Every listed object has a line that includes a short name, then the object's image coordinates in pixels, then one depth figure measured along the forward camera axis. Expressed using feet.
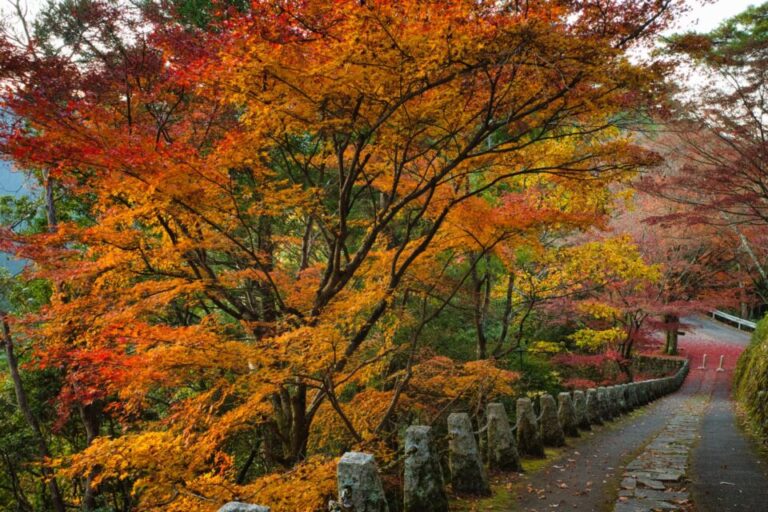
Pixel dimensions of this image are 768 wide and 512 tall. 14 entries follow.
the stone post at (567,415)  29.99
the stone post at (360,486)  11.91
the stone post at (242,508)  8.67
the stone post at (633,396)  47.93
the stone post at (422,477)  15.56
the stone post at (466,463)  18.75
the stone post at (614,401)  39.96
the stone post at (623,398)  43.24
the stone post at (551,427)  27.35
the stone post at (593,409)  34.68
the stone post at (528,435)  24.77
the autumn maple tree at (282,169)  17.67
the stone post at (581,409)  32.33
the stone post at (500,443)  22.25
